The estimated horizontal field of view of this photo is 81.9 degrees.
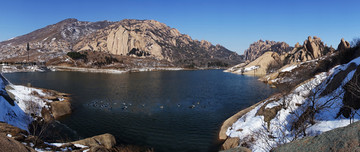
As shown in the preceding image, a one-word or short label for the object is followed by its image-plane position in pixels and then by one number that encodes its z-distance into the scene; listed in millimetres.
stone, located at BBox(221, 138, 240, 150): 24328
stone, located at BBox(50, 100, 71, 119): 39688
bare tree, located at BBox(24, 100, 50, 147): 31953
